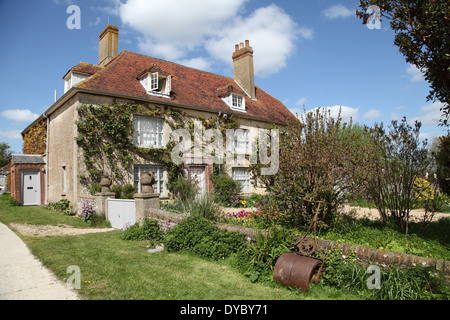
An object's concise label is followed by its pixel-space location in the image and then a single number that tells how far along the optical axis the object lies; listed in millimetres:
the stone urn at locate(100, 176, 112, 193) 10935
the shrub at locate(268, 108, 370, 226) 5926
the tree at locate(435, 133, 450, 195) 9794
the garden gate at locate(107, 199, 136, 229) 9142
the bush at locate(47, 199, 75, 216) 12945
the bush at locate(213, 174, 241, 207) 15043
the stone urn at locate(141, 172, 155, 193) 8781
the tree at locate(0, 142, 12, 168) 54219
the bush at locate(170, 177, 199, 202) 14366
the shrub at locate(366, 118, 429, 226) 6348
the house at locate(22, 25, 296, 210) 12852
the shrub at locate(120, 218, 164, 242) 7965
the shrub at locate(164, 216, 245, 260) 6176
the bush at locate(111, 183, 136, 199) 12562
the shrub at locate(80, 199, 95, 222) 11118
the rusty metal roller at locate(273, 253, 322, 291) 4453
